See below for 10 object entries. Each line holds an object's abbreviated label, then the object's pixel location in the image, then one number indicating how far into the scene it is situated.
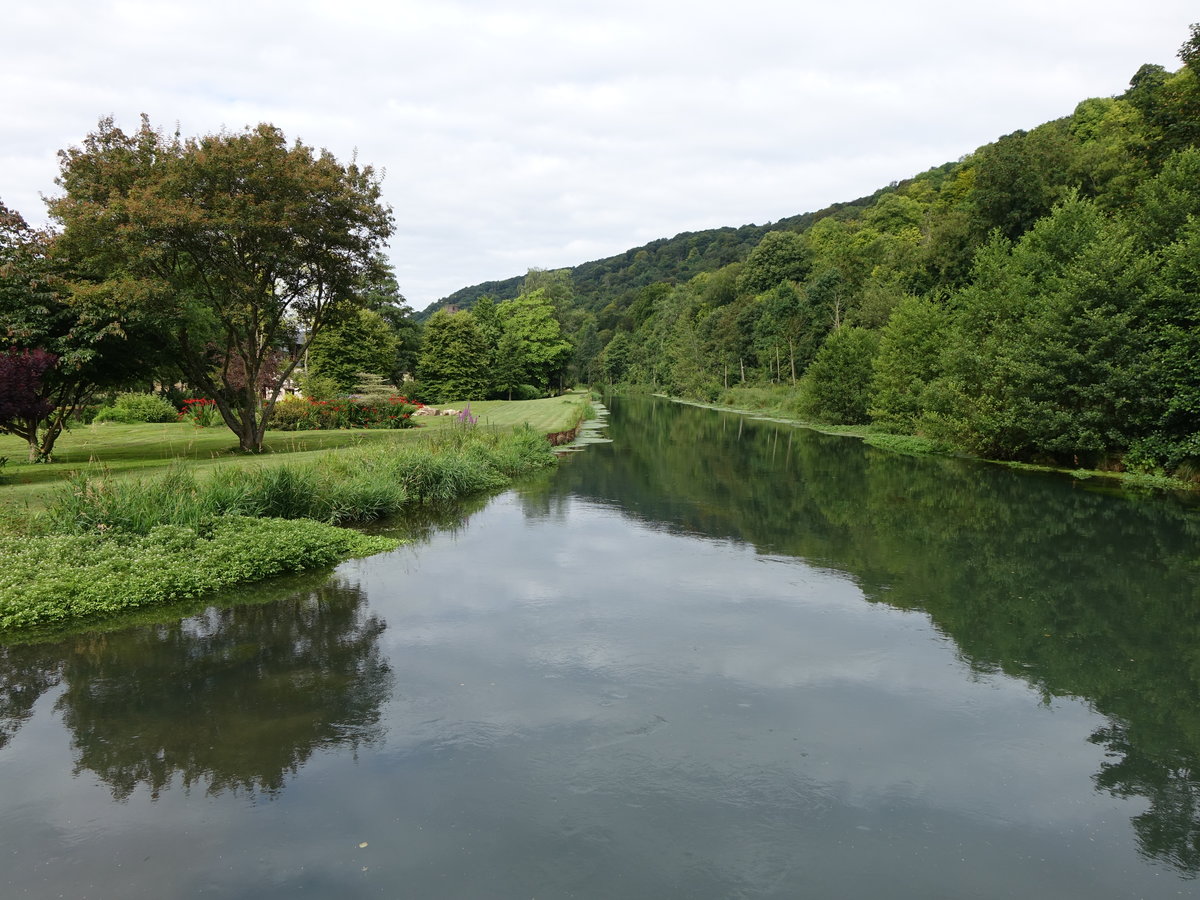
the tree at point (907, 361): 29.08
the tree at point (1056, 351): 18.50
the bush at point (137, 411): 32.25
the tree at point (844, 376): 35.94
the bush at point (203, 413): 29.12
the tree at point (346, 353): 39.56
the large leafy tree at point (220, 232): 15.35
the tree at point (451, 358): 50.78
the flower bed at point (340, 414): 28.28
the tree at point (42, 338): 14.52
